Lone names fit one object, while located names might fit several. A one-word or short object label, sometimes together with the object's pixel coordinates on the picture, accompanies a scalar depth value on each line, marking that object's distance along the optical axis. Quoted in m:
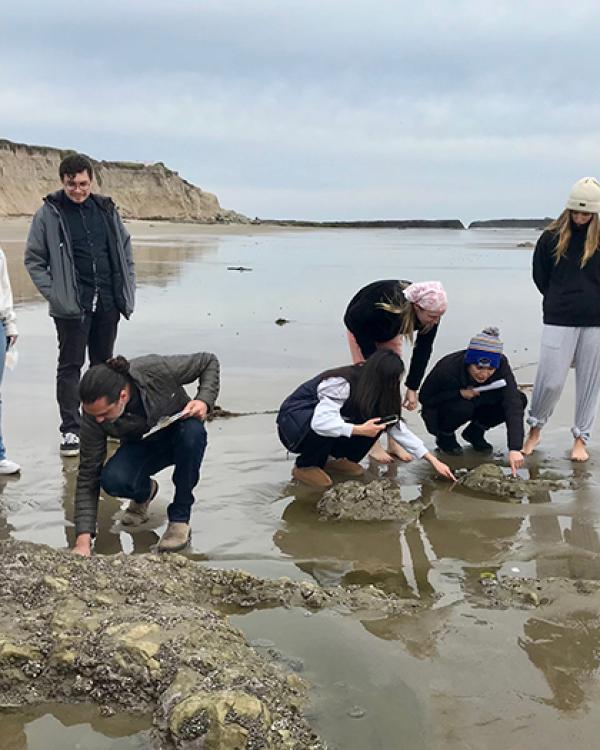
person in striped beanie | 5.05
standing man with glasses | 5.21
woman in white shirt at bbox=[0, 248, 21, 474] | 4.84
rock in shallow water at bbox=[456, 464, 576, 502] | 4.54
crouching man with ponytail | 3.54
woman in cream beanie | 5.14
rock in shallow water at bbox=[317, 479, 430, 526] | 4.14
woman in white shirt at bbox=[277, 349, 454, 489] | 4.39
